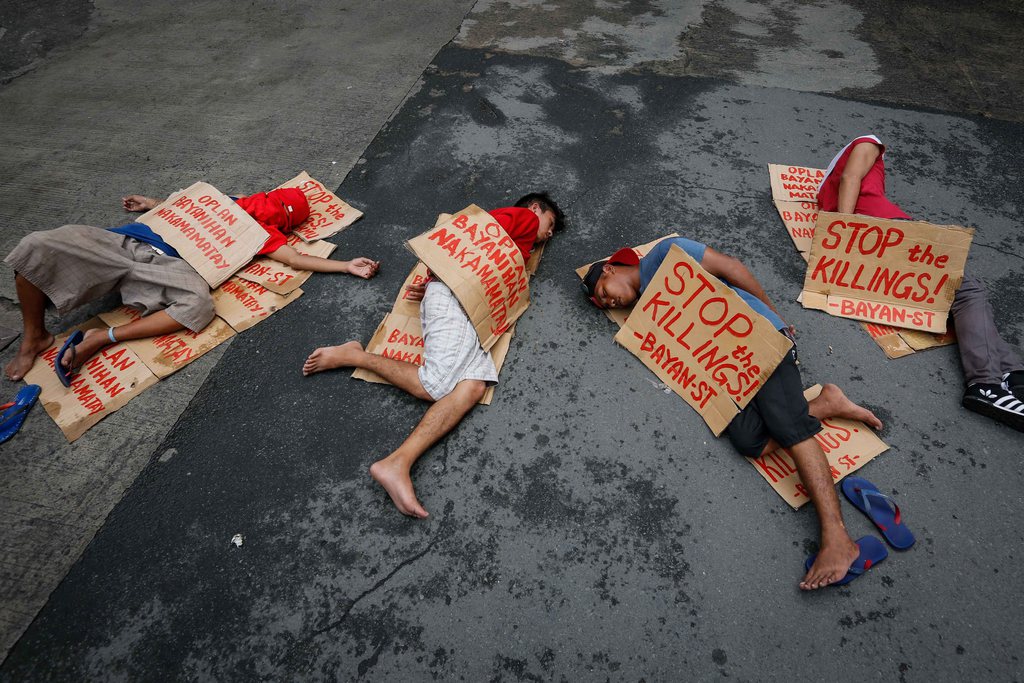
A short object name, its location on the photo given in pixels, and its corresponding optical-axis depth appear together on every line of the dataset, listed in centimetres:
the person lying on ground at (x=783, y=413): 167
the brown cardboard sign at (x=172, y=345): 228
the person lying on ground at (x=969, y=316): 204
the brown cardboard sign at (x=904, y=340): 229
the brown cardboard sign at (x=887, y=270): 227
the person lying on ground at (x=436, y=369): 195
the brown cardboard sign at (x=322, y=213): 285
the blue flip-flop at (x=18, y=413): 206
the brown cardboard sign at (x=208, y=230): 249
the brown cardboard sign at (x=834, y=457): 188
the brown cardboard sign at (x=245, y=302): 245
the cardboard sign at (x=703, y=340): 190
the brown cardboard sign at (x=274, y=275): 256
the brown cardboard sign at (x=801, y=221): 275
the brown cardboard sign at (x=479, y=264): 213
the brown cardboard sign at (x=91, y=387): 210
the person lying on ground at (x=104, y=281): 214
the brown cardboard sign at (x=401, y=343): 228
